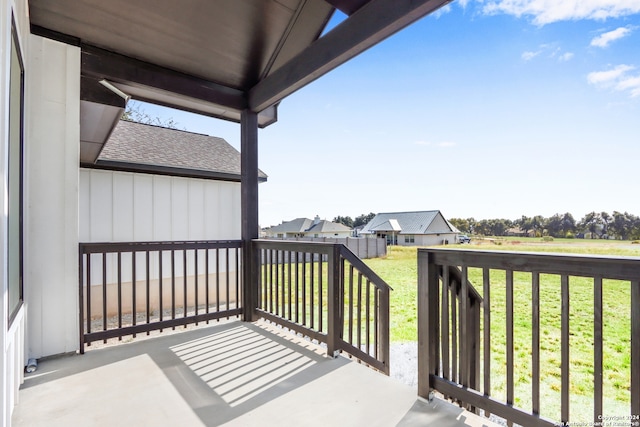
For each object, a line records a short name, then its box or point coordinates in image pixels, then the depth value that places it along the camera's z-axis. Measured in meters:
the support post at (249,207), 3.72
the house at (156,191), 5.60
